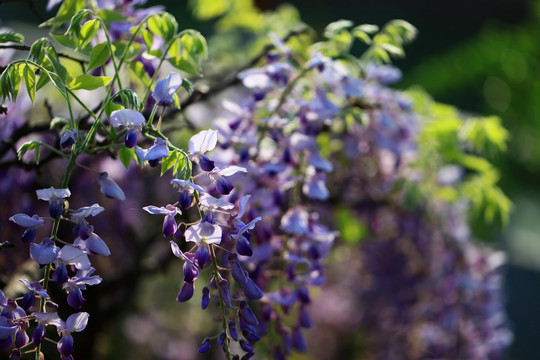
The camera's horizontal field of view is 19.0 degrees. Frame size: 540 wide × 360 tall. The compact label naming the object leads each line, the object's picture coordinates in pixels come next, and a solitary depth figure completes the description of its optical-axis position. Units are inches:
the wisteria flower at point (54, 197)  33.7
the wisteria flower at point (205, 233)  34.1
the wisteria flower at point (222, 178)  34.4
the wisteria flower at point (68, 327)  34.4
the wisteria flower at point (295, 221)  40.2
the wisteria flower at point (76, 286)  34.5
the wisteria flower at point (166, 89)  34.9
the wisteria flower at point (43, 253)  33.8
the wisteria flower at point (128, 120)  33.9
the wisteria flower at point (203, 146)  34.5
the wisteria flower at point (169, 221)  34.1
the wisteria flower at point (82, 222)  34.2
